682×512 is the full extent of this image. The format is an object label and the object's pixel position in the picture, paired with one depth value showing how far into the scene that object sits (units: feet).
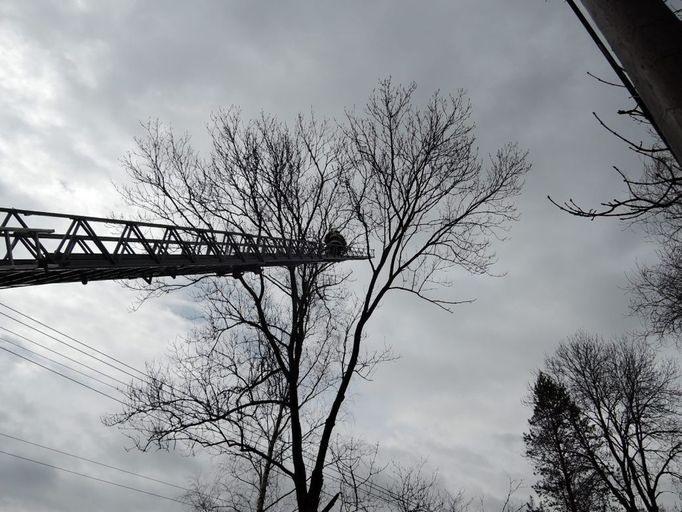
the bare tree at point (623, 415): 49.90
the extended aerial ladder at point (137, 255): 27.25
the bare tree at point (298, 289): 26.78
